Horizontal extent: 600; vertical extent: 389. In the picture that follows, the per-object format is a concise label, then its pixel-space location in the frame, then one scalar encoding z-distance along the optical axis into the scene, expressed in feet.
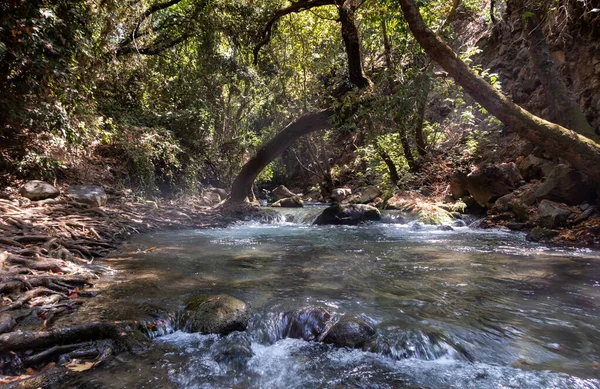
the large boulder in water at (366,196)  56.90
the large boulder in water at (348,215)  42.29
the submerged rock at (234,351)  10.37
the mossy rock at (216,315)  12.01
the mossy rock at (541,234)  25.68
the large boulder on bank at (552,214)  26.78
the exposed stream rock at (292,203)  61.36
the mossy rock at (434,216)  37.55
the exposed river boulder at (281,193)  78.66
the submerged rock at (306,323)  12.01
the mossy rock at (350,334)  11.18
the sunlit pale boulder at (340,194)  65.11
